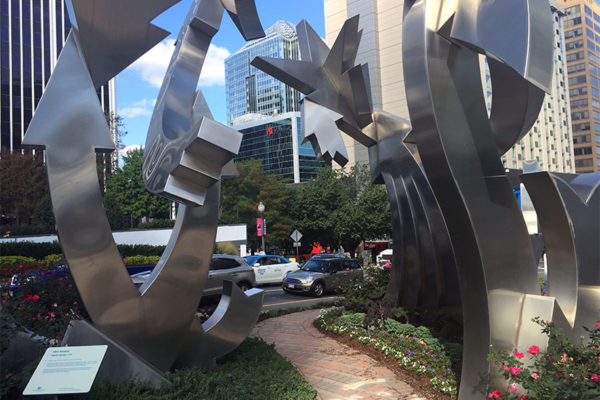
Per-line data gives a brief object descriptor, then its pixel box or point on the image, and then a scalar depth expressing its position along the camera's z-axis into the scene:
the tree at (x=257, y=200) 36.91
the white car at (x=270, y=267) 19.61
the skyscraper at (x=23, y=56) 53.53
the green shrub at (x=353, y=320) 8.91
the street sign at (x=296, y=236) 26.29
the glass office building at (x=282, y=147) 77.62
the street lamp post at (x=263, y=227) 28.24
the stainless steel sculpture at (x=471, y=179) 4.95
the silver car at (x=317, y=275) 15.95
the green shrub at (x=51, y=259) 20.14
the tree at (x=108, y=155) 33.97
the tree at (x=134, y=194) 39.69
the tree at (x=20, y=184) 34.81
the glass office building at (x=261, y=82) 117.06
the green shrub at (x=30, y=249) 21.23
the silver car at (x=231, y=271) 13.67
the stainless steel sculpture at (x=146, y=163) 4.45
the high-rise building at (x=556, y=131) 61.63
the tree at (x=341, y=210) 32.12
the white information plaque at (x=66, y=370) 3.59
